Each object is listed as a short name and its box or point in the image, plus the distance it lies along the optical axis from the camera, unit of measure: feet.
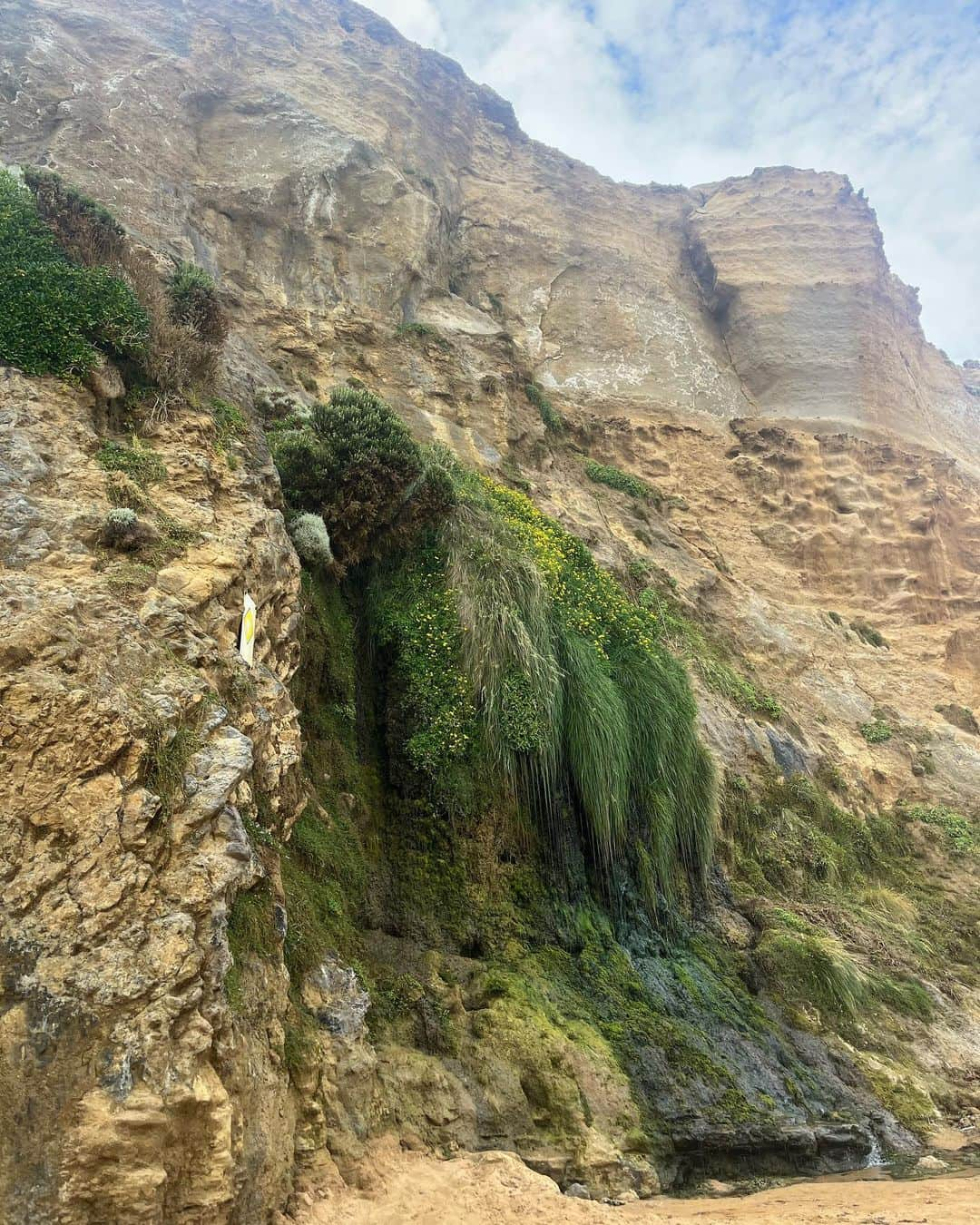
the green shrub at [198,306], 30.78
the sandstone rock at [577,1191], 18.23
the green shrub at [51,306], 23.08
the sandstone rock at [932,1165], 22.70
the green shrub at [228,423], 28.04
